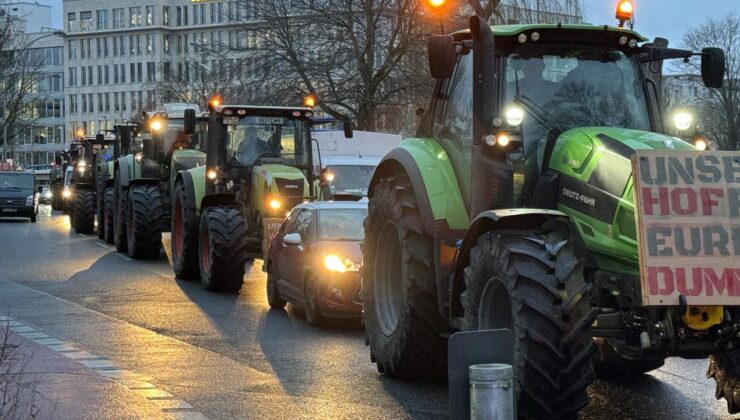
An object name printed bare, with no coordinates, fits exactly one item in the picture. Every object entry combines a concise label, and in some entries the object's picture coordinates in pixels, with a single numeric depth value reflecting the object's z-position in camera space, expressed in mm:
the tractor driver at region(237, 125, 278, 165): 19703
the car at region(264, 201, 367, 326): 13516
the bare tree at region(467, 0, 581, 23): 26656
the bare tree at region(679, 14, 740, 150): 65812
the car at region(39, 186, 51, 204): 86200
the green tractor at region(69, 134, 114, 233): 34375
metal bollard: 4945
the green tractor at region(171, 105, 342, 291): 18281
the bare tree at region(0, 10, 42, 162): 27812
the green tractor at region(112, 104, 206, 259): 23906
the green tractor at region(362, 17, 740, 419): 6836
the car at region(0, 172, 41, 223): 45281
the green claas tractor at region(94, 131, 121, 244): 29264
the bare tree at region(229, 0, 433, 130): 37000
